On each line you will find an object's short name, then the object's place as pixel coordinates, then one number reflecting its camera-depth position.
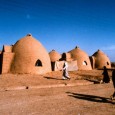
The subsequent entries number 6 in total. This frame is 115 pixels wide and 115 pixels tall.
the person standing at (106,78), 16.52
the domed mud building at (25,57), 21.38
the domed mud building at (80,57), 32.06
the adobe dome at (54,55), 34.02
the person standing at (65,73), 18.19
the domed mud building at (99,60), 37.38
